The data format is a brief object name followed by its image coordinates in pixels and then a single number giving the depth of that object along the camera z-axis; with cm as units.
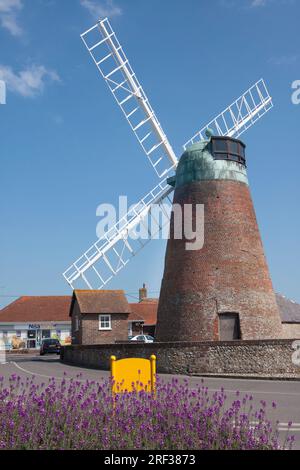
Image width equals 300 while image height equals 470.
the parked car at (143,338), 4219
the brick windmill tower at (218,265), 2375
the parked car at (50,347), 4138
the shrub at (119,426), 623
